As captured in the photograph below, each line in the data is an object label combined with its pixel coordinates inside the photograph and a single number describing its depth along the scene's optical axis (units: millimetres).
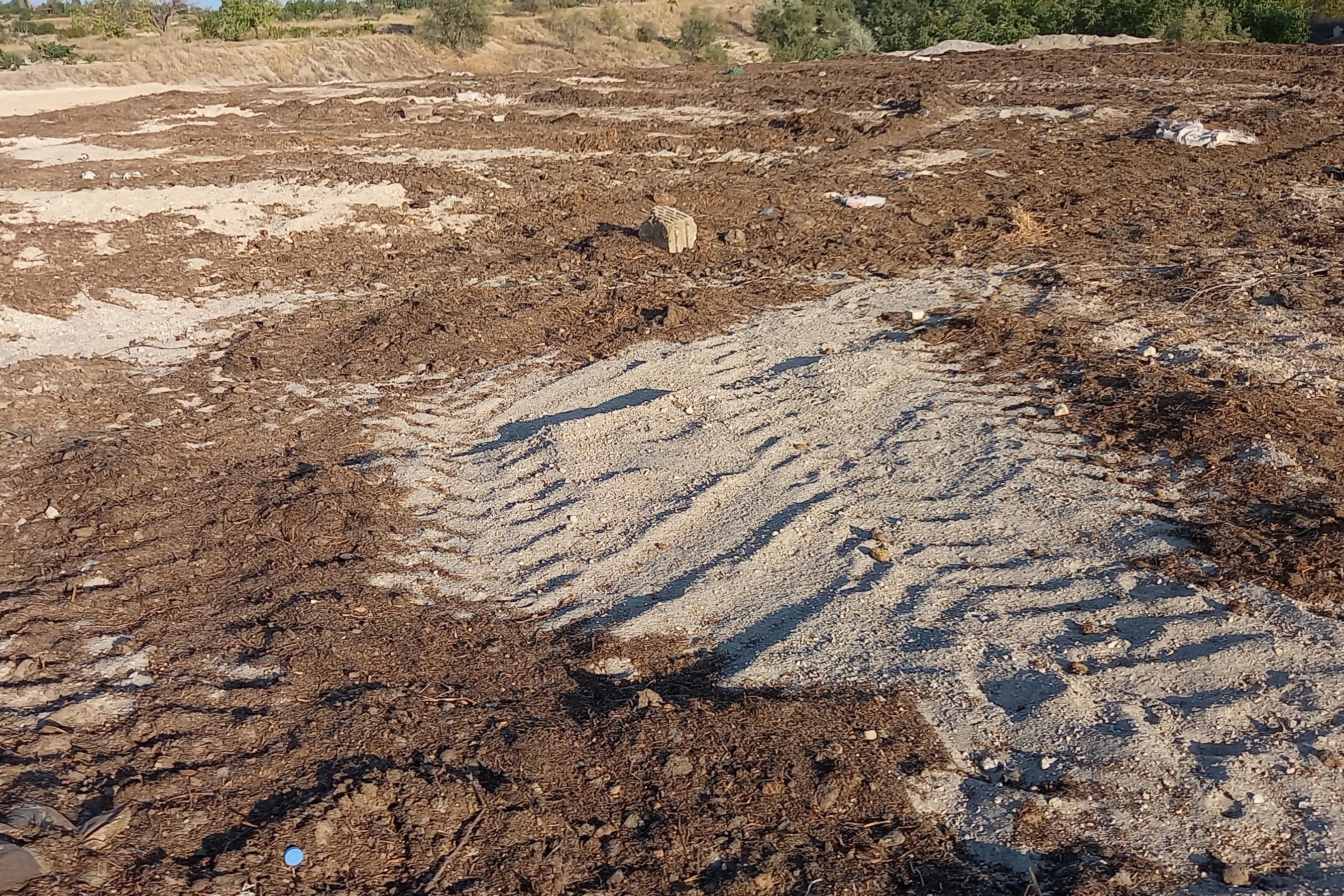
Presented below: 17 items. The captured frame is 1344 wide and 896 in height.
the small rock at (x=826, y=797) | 3271
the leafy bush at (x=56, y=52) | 29952
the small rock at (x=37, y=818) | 3143
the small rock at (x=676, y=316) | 7480
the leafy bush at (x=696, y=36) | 30734
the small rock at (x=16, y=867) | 2863
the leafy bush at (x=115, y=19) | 38156
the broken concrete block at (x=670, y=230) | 9047
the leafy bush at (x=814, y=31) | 24656
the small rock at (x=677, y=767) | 3422
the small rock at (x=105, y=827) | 3121
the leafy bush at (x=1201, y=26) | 19531
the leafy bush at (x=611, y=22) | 36156
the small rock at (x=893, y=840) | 3141
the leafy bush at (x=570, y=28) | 33562
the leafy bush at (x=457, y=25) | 28828
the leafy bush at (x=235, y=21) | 33062
